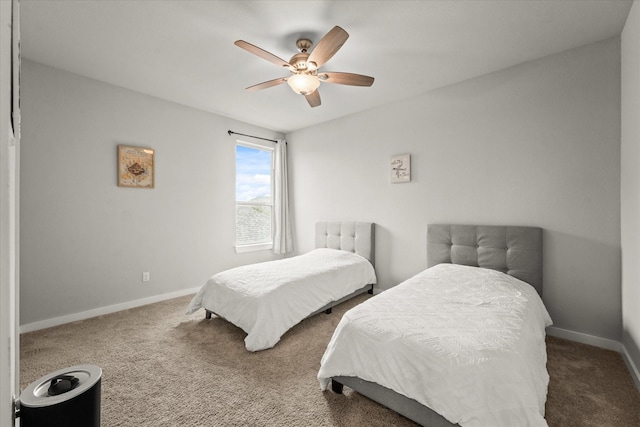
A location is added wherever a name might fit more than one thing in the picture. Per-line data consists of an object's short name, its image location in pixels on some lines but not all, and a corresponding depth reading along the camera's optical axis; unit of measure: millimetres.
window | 4625
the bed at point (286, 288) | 2473
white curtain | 4895
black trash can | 918
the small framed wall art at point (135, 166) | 3314
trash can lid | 937
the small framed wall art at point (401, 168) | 3566
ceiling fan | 1970
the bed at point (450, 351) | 1300
